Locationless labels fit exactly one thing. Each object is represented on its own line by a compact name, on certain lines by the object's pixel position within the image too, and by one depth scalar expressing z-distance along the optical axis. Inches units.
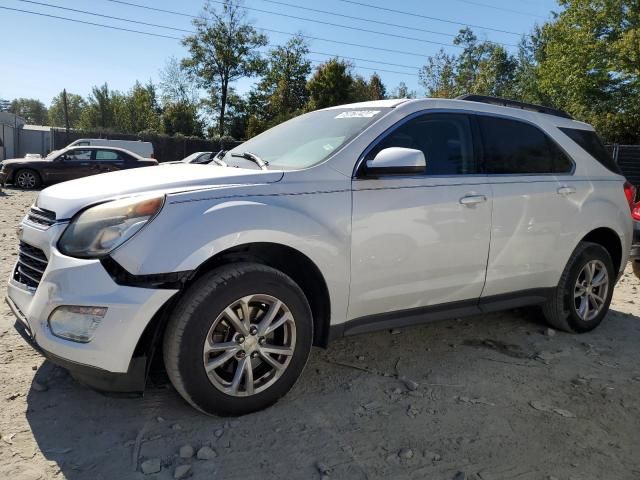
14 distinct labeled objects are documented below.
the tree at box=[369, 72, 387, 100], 2023.6
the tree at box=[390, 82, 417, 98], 2012.2
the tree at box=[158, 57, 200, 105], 1800.2
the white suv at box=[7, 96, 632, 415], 98.7
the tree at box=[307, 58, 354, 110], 1528.1
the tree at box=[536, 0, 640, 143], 989.8
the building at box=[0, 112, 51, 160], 1369.3
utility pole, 1540.5
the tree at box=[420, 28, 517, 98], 1730.9
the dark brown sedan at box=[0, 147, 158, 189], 633.6
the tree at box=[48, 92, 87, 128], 3139.8
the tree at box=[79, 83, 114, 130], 1910.7
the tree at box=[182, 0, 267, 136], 1654.8
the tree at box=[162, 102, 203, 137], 1696.6
